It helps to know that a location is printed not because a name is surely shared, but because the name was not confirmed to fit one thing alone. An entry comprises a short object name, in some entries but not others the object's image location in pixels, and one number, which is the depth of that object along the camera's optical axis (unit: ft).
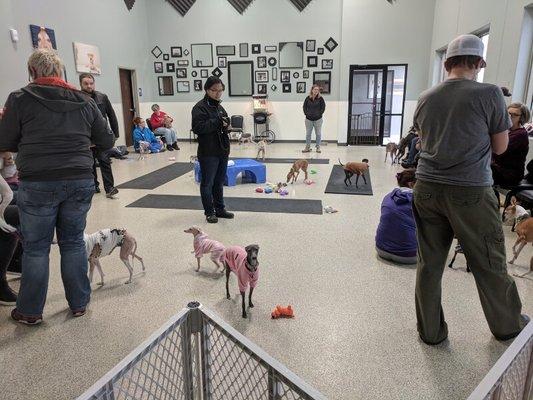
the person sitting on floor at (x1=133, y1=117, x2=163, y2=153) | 31.78
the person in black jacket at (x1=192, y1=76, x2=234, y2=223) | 13.03
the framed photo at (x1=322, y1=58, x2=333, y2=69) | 36.47
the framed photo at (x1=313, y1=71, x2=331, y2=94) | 36.91
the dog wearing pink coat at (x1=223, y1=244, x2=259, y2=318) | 7.71
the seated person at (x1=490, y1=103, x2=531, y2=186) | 12.91
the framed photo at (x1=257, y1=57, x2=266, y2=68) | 37.55
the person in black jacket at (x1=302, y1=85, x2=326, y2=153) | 29.41
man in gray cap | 5.90
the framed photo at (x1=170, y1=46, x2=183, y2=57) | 38.83
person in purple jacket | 10.36
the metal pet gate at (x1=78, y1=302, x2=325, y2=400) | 2.54
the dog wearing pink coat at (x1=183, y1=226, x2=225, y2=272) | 9.75
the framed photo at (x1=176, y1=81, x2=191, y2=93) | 39.63
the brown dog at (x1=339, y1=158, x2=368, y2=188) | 18.26
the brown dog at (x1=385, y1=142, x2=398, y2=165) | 26.18
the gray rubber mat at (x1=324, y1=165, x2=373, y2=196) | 18.56
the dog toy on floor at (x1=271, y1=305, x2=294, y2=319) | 8.09
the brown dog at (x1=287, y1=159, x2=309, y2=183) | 20.07
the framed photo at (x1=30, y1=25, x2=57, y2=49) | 23.68
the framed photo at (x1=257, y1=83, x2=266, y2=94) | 38.31
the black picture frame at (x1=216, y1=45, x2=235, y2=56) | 37.86
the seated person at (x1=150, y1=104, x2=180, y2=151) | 34.55
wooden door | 35.94
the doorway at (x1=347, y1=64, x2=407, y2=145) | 35.29
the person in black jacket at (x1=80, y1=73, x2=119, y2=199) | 15.90
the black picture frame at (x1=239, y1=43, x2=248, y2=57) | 37.55
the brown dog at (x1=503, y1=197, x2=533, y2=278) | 9.49
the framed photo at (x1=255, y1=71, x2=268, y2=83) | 37.93
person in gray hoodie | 6.80
